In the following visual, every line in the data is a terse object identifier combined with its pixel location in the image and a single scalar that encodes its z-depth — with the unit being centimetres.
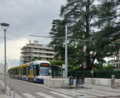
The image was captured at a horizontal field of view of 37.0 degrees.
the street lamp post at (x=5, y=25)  1559
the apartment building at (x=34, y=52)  10144
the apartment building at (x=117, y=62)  5937
